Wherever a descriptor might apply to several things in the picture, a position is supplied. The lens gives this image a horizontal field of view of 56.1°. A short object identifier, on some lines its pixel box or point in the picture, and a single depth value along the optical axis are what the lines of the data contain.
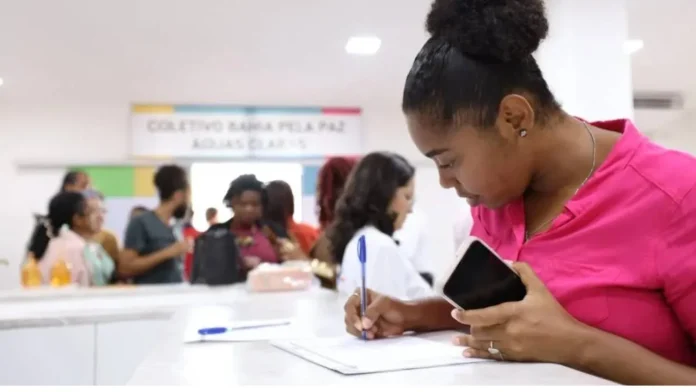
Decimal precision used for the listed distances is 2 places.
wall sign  4.93
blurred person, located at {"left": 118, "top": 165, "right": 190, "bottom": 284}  2.68
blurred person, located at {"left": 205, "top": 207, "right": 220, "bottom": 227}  4.79
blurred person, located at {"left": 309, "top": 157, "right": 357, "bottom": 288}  2.35
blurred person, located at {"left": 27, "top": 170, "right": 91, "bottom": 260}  2.75
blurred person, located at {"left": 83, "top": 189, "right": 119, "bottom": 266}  2.85
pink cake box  2.18
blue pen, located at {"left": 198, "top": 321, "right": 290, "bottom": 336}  1.11
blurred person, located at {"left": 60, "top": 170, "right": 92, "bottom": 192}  3.71
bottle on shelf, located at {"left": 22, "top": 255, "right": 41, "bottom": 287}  2.52
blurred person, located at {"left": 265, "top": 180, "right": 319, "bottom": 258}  2.57
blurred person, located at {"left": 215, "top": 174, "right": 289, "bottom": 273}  2.44
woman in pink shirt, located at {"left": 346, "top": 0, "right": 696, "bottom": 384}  0.74
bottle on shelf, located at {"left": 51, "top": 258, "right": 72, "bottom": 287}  2.48
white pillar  2.73
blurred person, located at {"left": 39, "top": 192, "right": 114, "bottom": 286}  2.54
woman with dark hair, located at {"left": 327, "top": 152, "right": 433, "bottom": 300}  1.87
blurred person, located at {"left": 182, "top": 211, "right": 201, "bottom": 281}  2.74
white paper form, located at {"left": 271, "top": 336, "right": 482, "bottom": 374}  0.79
